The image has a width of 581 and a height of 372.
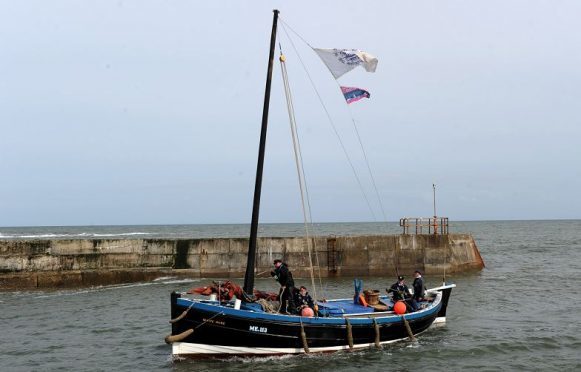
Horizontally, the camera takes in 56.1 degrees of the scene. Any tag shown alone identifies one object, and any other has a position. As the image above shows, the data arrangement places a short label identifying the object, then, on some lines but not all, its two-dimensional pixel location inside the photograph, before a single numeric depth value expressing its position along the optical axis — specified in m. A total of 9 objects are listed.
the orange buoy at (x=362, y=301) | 18.19
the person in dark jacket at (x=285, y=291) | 15.78
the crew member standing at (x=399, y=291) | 18.64
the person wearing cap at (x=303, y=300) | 15.98
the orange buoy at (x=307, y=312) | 15.49
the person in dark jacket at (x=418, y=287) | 19.30
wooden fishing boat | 14.84
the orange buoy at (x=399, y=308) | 17.56
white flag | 16.81
